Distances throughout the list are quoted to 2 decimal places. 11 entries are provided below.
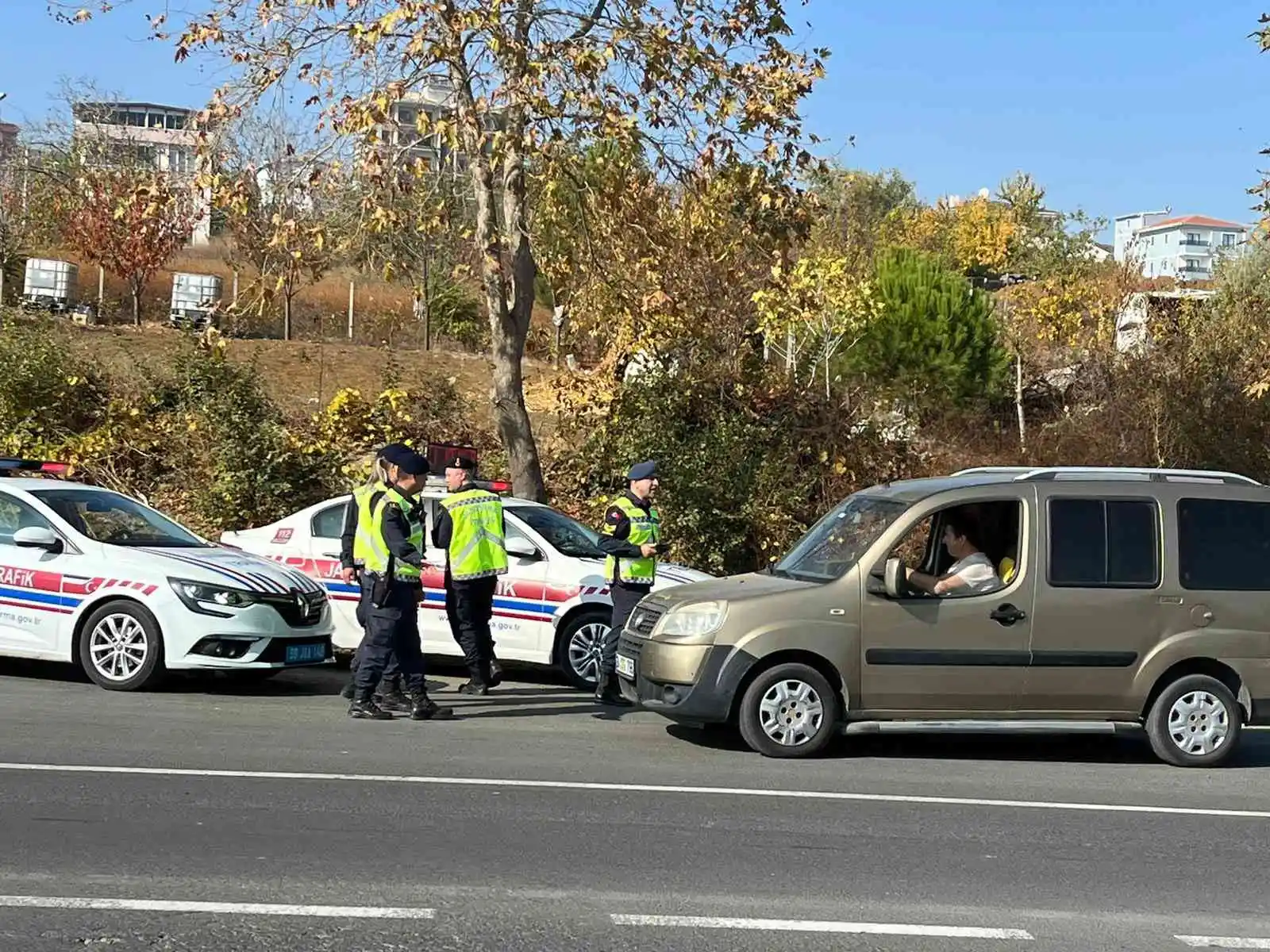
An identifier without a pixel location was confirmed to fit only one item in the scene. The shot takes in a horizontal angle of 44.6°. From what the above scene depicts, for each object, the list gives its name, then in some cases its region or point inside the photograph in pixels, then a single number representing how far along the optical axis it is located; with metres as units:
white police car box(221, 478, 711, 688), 12.25
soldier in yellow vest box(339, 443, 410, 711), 10.30
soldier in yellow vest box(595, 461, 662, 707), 11.09
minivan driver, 9.66
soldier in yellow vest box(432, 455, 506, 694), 11.12
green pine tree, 27.22
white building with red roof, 157.12
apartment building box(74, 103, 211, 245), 40.53
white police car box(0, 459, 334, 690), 11.06
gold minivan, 9.45
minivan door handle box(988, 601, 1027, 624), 9.57
